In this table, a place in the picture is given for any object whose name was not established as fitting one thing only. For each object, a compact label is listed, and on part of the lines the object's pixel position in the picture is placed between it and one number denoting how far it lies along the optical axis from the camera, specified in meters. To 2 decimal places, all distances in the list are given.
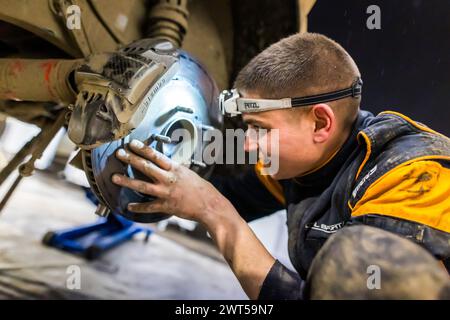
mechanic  0.60
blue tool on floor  1.70
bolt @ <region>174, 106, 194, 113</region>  0.80
